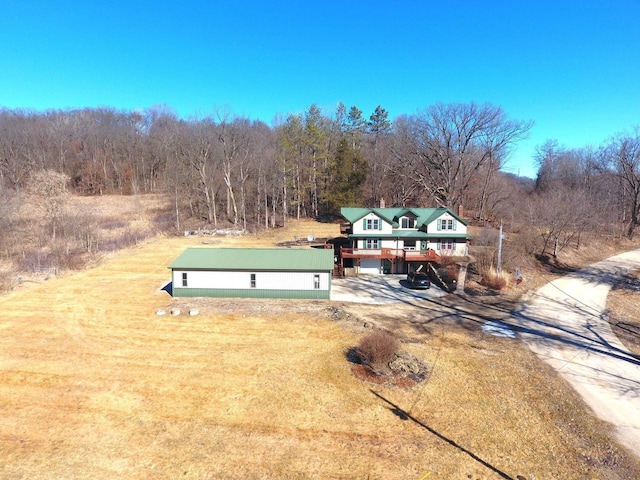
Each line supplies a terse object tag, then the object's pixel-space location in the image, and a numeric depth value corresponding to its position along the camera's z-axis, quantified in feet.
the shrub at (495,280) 90.79
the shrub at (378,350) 49.60
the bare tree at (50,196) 128.67
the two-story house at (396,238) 106.93
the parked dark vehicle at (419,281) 90.89
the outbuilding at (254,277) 82.17
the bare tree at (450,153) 156.87
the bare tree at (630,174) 165.37
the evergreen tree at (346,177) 169.68
